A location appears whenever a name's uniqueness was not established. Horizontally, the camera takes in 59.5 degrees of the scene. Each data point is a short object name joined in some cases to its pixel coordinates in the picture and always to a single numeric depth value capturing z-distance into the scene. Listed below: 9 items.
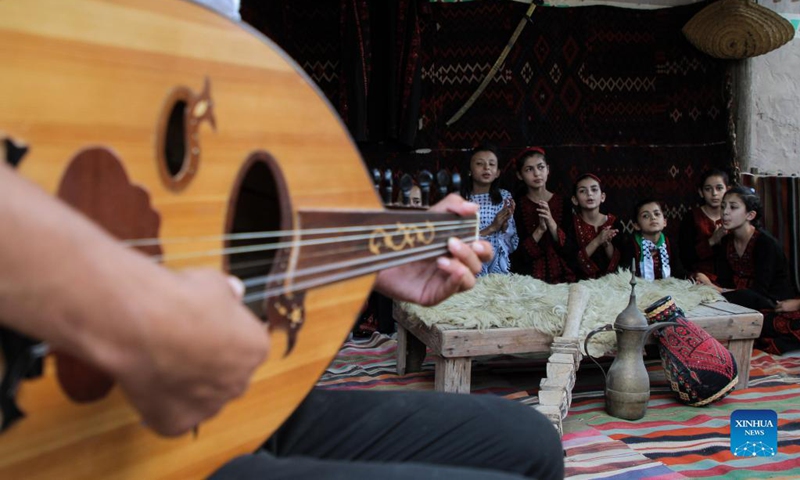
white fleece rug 3.41
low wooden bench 3.30
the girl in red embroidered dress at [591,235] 5.52
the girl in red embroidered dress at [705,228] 5.55
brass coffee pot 3.20
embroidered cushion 3.38
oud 0.73
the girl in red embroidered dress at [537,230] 5.57
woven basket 5.40
